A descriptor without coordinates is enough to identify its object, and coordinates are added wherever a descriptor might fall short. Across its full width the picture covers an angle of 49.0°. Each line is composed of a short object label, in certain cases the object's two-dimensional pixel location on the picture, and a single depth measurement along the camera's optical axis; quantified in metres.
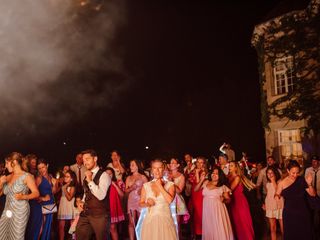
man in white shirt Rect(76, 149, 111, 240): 5.45
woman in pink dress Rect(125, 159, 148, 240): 8.34
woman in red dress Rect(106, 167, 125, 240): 8.12
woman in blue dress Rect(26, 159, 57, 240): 6.51
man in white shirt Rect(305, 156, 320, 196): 10.71
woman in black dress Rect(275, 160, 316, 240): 6.64
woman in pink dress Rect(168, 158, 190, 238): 8.21
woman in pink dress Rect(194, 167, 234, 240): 7.21
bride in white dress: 5.31
